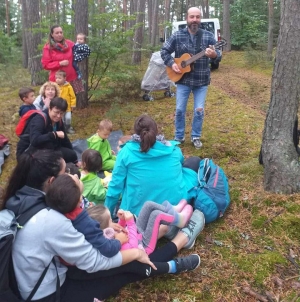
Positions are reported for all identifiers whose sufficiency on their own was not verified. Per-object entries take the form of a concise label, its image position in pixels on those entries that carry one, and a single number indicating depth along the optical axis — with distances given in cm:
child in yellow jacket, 615
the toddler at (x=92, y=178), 398
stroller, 855
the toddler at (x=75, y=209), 221
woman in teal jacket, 320
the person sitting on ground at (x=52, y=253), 215
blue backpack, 341
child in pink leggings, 279
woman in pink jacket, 617
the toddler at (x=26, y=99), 518
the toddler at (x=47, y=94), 512
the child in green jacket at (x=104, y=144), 493
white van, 1420
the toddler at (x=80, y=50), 654
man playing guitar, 520
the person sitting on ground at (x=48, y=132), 449
